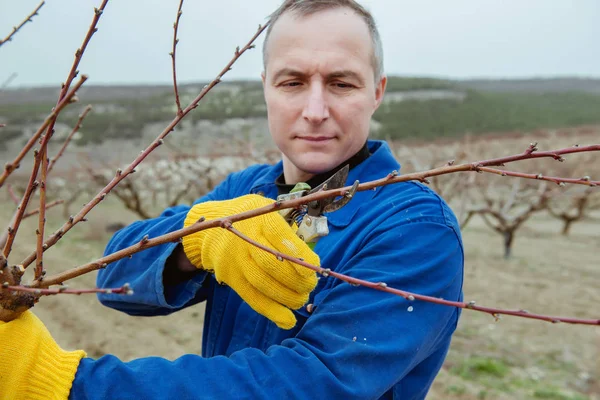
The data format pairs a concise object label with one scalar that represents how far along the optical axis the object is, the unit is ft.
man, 2.98
